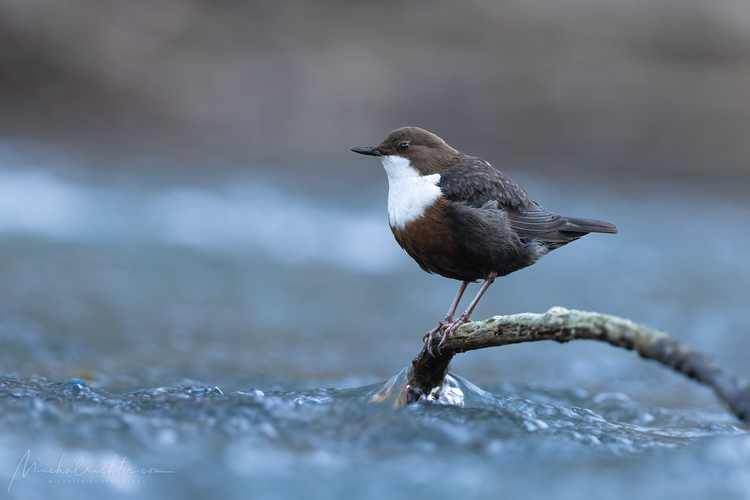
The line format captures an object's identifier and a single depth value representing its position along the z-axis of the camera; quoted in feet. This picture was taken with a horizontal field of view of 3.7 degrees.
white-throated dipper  20.36
